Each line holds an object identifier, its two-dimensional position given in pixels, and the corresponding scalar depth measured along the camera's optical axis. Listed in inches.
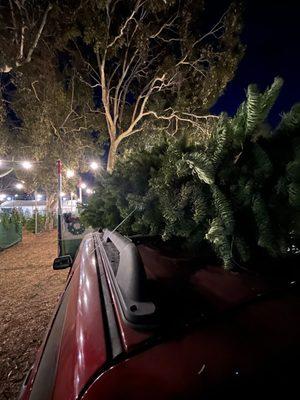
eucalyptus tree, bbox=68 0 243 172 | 494.6
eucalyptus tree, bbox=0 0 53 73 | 370.6
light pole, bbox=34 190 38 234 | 804.0
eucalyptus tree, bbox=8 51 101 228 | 565.3
